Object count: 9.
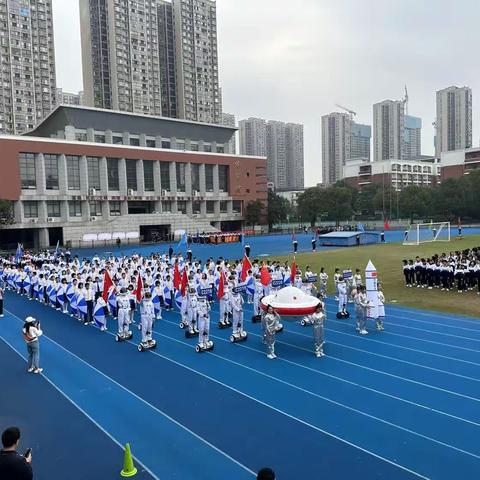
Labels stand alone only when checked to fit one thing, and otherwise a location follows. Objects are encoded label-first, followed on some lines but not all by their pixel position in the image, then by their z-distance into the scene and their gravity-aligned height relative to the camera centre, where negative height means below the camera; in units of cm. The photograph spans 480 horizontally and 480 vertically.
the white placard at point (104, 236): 5193 -264
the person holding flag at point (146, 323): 1228 -303
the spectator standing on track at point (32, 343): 1027 -296
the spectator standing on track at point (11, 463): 396 -219
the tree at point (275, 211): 7575 -28
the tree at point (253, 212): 7269 -39
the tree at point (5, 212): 4688 +36
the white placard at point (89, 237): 5106 -266
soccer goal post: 4503 -342
